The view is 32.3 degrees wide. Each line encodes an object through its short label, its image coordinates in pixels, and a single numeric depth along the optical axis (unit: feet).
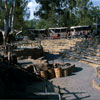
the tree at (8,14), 51.55
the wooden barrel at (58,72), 30.37
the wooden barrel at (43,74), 29.25
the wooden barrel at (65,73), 31.27
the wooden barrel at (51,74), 30.34
